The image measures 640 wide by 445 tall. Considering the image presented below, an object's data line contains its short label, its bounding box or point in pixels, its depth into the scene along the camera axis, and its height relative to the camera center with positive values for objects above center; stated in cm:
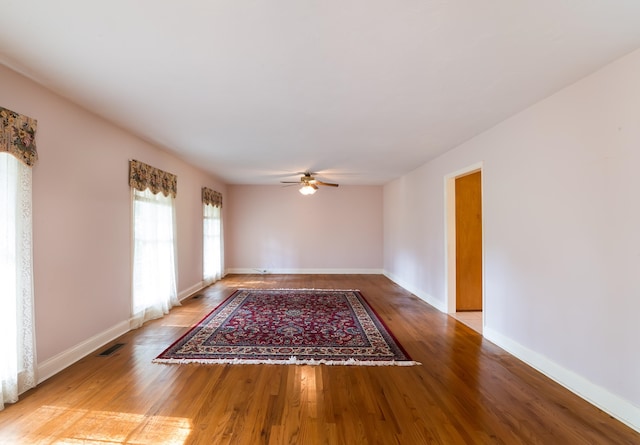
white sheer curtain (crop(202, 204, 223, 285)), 625 -47
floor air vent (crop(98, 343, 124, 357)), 290 -133
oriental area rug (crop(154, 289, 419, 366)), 280 -135
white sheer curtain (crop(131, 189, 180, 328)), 378 -46
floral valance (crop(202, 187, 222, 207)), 612 +65
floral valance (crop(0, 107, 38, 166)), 206 +70
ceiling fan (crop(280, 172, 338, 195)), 587 +85
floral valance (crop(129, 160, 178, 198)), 366 +68
